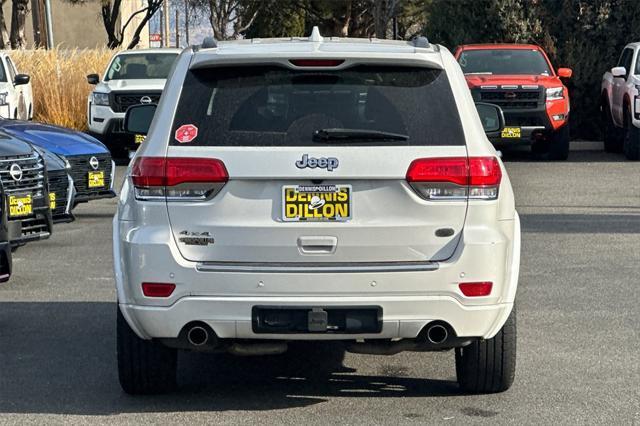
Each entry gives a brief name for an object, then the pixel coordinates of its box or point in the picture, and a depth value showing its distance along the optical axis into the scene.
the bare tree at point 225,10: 59.19
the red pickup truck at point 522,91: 22.05
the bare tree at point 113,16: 54.50
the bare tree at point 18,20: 47.72
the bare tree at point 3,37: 47.41
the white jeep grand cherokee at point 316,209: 6.40
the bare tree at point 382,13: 37.09
